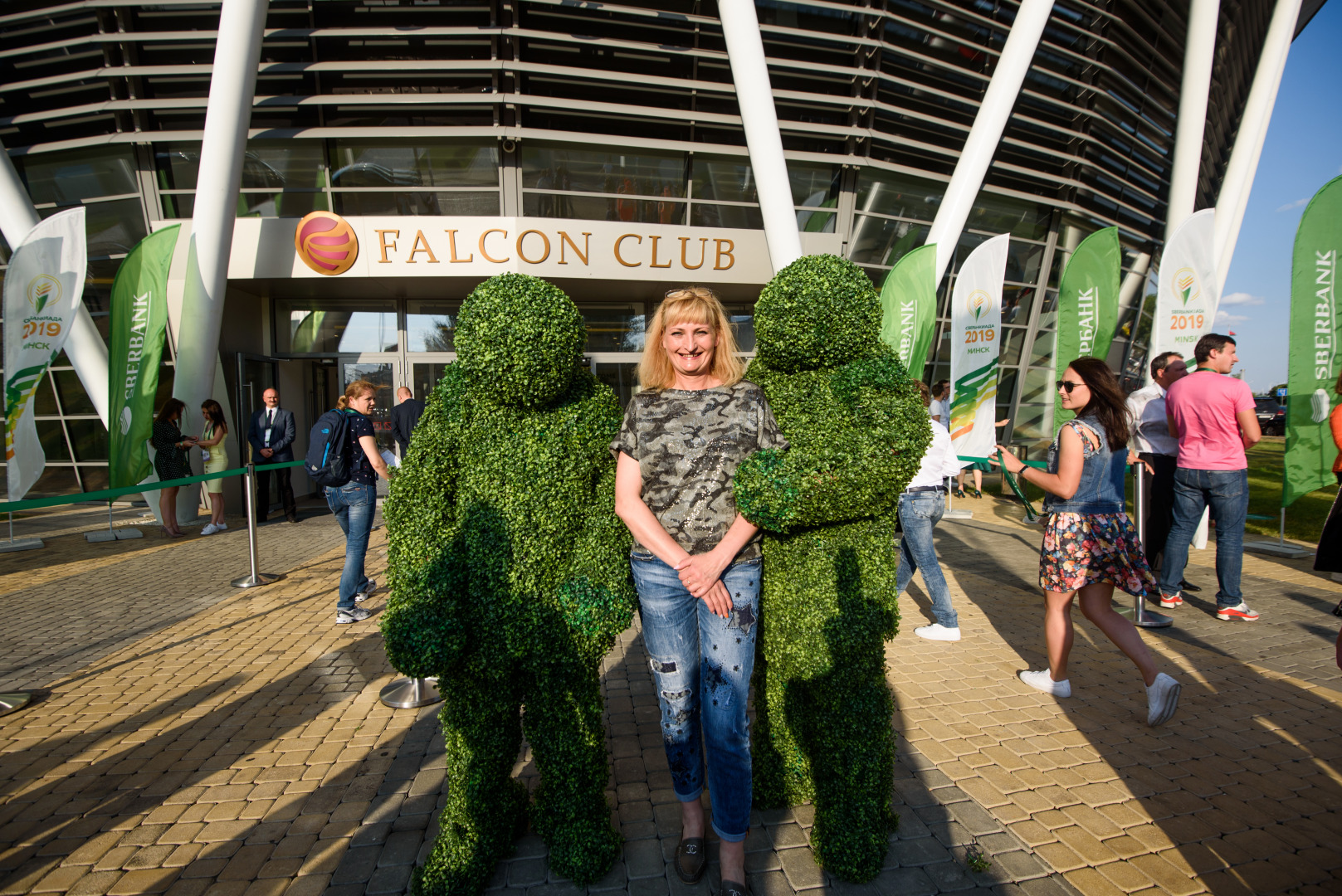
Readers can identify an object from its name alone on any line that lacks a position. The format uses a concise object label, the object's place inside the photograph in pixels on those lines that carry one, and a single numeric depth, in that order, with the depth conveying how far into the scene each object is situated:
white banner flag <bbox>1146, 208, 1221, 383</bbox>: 6.53
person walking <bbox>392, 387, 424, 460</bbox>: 6.68
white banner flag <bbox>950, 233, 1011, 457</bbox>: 7.25
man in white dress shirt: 5.11
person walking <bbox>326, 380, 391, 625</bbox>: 4.73
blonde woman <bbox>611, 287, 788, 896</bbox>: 1.96
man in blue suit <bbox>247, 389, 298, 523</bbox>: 8.29
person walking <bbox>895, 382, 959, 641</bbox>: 4.36
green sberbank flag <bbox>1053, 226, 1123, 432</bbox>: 6.31
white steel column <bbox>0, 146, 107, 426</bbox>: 8.12
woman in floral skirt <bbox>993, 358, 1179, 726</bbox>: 3.15
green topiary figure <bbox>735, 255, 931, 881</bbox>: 2.07
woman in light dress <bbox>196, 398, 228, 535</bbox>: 8.23
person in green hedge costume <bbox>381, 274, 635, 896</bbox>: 2.04
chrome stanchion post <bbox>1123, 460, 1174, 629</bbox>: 4.51
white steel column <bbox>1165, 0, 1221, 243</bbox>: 9.88
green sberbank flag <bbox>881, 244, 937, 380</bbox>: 7.95
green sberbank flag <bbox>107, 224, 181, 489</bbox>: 7.23
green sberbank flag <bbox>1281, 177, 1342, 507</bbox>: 5.55
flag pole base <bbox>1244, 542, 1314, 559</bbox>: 6.84
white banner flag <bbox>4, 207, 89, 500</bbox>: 6.65
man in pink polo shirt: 4.60
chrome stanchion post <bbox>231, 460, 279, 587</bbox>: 5.59
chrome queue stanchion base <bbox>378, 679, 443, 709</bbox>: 3.51
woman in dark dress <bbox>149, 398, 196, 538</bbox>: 7.72
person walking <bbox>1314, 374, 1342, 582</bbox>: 2.55
